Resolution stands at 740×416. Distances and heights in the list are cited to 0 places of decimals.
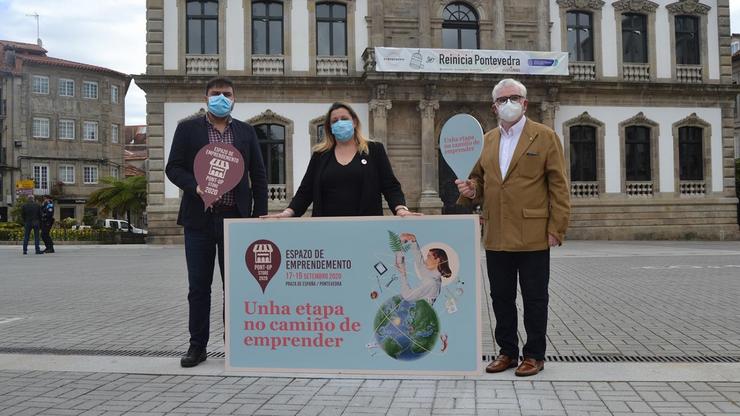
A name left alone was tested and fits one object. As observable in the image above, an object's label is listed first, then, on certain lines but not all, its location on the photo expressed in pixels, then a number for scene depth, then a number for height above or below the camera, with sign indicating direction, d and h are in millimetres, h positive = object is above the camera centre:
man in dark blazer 5312 +164
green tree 29797 +1291
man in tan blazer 4812 +10
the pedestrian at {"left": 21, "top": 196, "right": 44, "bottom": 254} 20328 +317
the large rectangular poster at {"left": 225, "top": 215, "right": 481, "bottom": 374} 4645 -531
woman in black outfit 5254 +374
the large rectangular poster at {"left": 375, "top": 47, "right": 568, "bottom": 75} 25062 +6005
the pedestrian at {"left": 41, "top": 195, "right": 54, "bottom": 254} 21338 +70
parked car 43781 +119
